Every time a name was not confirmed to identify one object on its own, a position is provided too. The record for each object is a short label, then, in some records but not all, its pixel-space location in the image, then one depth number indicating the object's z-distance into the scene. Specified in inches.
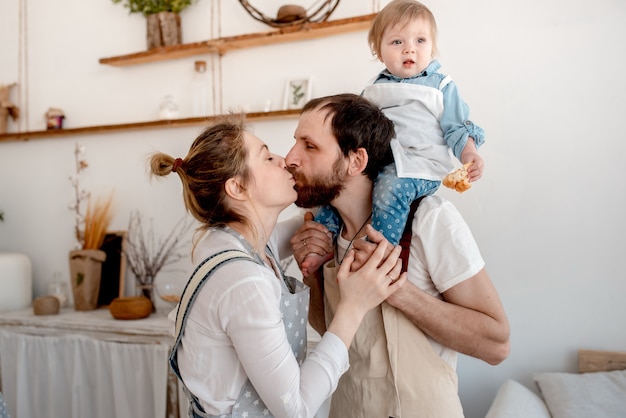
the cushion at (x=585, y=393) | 82.8
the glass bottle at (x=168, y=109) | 132.3
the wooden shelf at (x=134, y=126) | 118.3
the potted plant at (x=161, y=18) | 131.1
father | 57.8
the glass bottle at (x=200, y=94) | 131.3
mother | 48.4
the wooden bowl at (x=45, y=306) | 130.9
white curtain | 114.7
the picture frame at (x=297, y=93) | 118.2
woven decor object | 116.3
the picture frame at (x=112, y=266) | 137.7
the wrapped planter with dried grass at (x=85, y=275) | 133.3
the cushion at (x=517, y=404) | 83.4
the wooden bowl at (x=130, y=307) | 121.7
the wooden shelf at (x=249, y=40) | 111.5
